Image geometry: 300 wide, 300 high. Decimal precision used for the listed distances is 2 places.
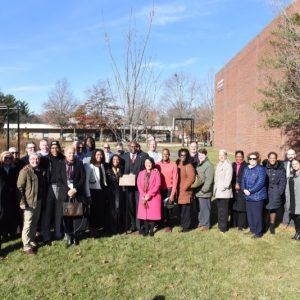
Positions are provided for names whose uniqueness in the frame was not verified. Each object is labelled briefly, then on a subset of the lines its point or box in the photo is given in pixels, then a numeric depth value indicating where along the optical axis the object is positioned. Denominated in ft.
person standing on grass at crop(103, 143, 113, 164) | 23.55
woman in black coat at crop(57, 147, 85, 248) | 17.96
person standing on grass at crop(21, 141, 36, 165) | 18.66
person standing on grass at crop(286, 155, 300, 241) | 19.33
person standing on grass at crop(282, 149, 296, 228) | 20.21
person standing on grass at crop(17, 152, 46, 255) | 16.80
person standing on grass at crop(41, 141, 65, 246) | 18.07
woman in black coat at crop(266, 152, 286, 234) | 20.11
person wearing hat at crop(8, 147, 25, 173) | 18.15
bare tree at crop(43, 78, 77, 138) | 180.35
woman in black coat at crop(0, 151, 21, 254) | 16.98
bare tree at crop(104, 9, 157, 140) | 25.35
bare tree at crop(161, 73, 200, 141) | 151.95
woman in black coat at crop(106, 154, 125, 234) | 20.05
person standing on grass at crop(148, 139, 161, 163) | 22.28
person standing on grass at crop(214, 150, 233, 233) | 20.66
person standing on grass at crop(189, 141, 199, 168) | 22.50
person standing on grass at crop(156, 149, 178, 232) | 20.44
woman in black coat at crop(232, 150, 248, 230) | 20.86
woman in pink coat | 19.76
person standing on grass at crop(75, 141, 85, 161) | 21.15
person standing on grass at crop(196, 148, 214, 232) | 21.28
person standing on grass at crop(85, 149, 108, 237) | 19.31
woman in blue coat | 19.72
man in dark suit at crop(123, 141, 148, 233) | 20.54
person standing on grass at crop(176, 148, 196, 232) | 20.72
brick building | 55.12
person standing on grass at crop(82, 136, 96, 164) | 21.41
